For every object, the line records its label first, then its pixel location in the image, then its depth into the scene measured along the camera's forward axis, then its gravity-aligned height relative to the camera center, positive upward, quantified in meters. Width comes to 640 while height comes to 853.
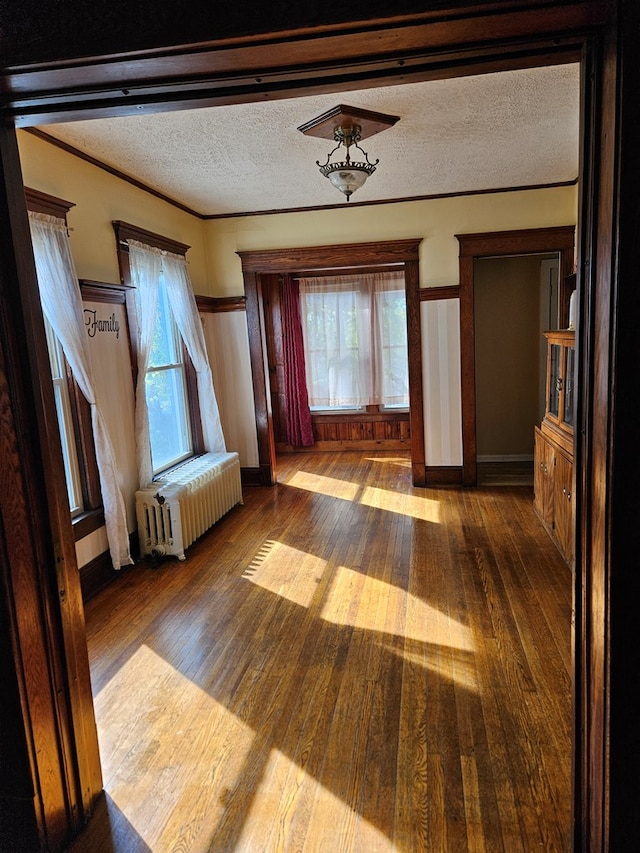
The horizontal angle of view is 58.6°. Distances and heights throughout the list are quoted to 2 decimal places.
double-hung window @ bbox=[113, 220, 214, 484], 4.32 -0.09
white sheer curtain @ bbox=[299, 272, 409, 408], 7.40 -0.05
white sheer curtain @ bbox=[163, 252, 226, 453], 4.96 +0.08
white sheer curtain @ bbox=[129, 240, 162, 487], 4.32 +0.16
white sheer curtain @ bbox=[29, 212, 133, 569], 3.26 +0.21
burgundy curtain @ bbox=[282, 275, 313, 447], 7.55 -0.47
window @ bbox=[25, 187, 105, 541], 3.54 -0.60
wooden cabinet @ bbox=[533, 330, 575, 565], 3.86 -0.89
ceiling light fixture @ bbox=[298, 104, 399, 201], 3.22 +1.21
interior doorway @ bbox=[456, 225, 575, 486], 5.39 +0.56
